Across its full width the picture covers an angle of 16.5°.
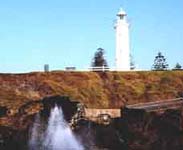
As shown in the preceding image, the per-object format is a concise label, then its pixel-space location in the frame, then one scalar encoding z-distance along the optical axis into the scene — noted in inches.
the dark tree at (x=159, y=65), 2550.2
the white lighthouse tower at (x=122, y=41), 2277.3
